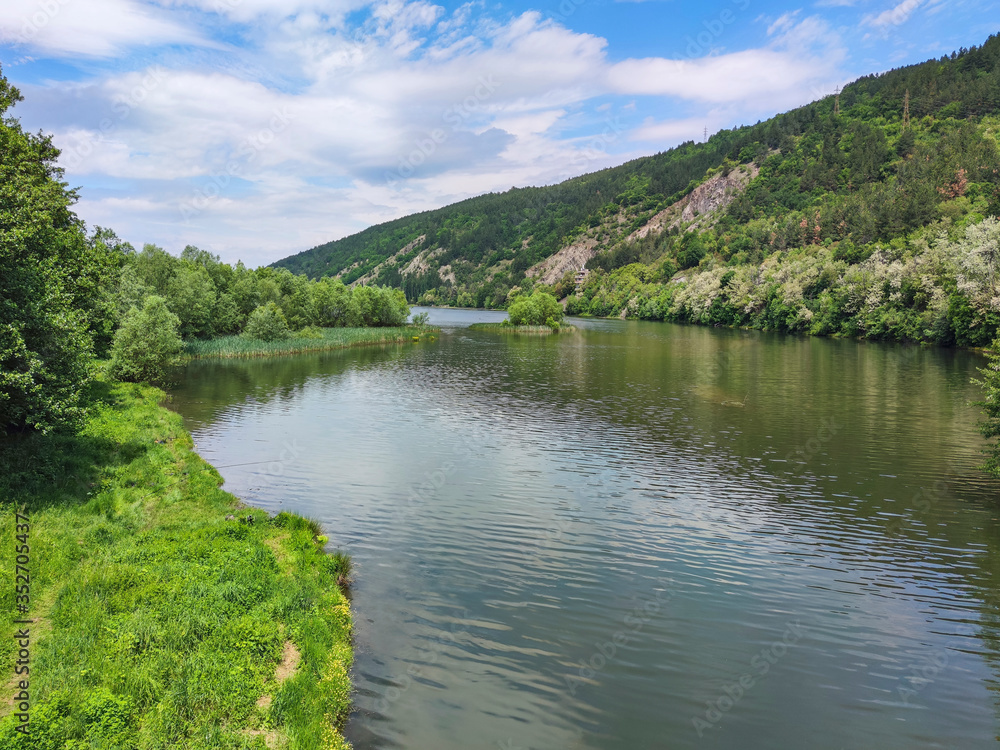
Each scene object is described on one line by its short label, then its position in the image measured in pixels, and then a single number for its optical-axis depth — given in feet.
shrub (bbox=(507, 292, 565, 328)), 405.80
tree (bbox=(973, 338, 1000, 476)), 71.26
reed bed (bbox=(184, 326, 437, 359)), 224.53
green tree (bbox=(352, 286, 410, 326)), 366.22
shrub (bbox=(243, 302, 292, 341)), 257.55
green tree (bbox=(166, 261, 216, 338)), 226.38
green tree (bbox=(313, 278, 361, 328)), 342.23
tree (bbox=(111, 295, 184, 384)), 139.74
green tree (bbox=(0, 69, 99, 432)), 53.67
